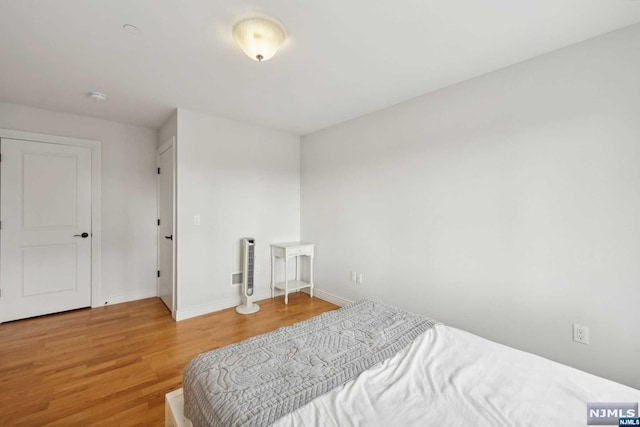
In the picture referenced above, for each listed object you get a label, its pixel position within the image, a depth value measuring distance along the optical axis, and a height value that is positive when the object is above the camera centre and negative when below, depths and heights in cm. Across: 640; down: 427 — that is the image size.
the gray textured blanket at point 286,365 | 103 -72
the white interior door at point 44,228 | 298 -18
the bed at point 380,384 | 100 -73
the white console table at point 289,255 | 365 -58
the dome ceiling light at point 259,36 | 164 +109
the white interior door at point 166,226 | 327 -18
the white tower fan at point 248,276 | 339 -80
